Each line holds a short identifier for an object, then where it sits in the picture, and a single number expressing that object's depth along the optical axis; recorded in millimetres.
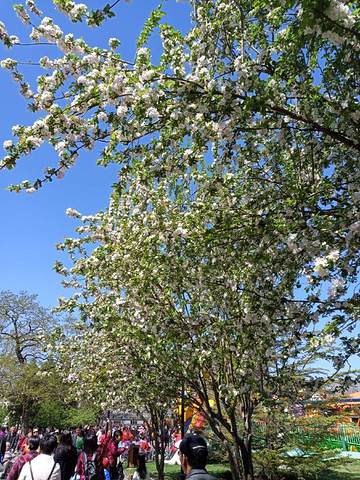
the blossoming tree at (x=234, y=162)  4043
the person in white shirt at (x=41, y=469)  4336
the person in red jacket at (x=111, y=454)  9086
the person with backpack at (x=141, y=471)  8242
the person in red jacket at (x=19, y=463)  5000
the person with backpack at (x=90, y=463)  7102
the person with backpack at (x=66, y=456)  6422
